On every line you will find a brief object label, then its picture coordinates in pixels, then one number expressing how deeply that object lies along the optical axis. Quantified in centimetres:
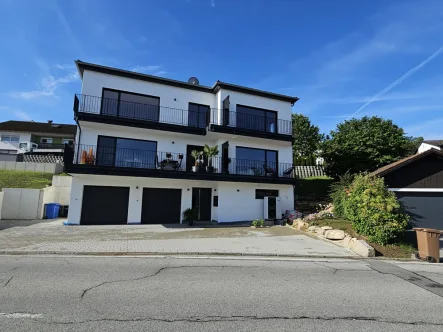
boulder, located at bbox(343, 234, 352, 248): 1090
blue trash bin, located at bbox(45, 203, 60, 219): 1891
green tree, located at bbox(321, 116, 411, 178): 2222
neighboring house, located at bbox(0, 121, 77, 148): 3791
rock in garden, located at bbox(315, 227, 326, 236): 1277
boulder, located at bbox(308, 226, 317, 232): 1371
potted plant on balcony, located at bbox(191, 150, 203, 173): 1733
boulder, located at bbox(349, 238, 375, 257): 960
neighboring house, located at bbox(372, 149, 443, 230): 1412
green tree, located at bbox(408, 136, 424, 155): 3792
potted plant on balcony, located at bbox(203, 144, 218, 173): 1769
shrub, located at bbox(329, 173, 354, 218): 1446
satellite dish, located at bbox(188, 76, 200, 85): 2086
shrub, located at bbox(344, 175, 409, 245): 1082
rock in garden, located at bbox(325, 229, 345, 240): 1161
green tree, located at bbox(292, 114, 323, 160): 3672
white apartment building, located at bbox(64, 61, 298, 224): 1644
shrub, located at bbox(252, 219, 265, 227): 1639
